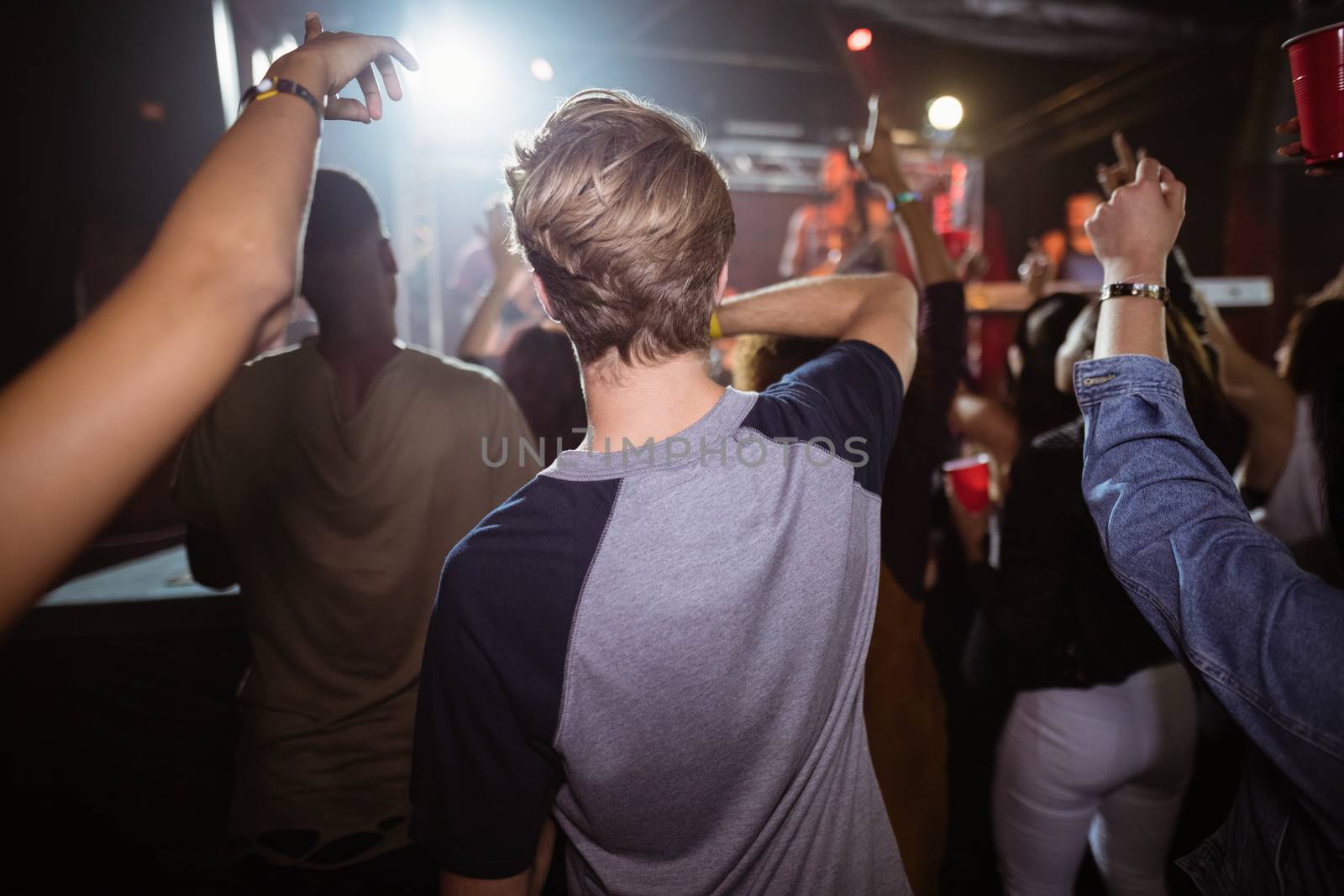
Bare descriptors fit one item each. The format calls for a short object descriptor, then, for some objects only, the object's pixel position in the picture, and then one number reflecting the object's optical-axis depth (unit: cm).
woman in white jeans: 156
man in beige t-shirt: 139
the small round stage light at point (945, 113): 637
